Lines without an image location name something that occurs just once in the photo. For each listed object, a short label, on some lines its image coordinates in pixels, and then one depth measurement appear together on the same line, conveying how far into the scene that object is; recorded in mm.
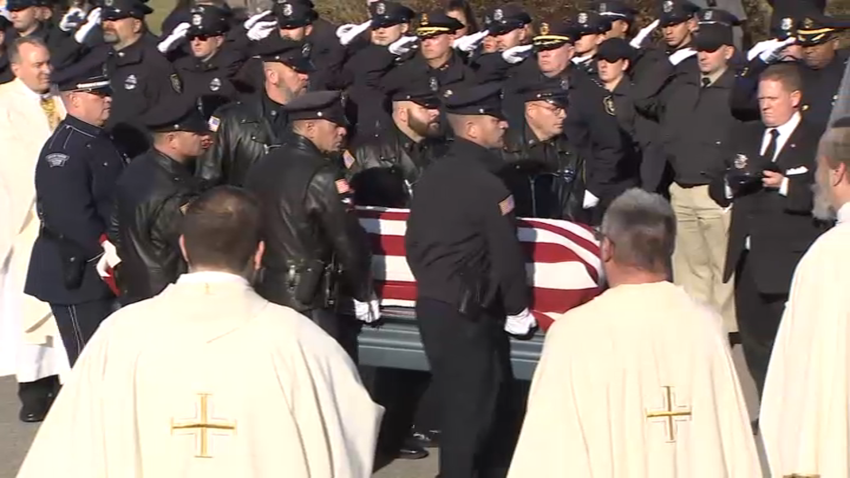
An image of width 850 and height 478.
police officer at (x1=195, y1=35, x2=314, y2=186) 14430
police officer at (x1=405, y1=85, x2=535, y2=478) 11562
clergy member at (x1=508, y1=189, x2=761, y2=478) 7566
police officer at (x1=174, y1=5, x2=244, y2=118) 18969
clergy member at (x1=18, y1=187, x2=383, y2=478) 7187
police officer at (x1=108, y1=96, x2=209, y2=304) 12500
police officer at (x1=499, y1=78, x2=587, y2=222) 13906
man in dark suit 13117
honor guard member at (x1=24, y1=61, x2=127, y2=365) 13602
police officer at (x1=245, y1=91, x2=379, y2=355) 12141
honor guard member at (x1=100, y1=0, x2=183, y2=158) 18000
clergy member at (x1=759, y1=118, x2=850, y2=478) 8570
